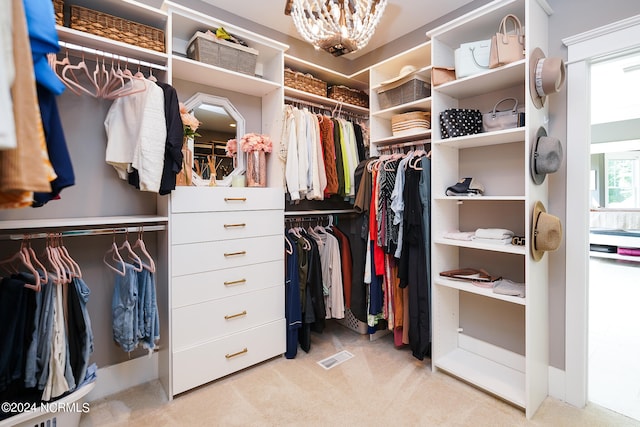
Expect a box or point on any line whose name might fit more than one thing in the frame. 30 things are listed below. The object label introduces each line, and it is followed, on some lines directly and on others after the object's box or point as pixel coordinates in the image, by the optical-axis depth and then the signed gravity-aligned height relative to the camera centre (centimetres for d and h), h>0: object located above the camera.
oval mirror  237 +57
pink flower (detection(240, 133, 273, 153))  245 +51
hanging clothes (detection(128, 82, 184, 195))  184 +37
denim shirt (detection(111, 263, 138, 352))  181 -57
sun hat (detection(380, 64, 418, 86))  243 +104
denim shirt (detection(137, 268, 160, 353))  188 -59
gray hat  177 +29
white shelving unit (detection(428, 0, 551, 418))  186 -12
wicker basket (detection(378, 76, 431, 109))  244 +92
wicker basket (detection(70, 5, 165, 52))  171 +101
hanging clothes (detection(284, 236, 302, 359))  245 -71
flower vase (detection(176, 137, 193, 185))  204 +27
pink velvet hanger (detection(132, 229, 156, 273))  186 -23
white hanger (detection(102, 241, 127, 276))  182 -30
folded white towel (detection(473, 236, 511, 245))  201 -21
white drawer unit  197 -48
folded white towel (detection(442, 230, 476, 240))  217 -19
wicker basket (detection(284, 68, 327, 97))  257 +105
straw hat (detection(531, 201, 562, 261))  178 -14
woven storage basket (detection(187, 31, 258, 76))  210 +106
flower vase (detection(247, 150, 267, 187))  246 +31
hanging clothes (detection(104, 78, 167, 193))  175 +43
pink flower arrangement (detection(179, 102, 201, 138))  208 +56
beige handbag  184 +93
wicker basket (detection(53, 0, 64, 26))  166 +104
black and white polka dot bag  214 +58
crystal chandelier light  167 +101
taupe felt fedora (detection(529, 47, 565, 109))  175 +73
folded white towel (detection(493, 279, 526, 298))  190 -49
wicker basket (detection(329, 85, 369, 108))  285 +103
